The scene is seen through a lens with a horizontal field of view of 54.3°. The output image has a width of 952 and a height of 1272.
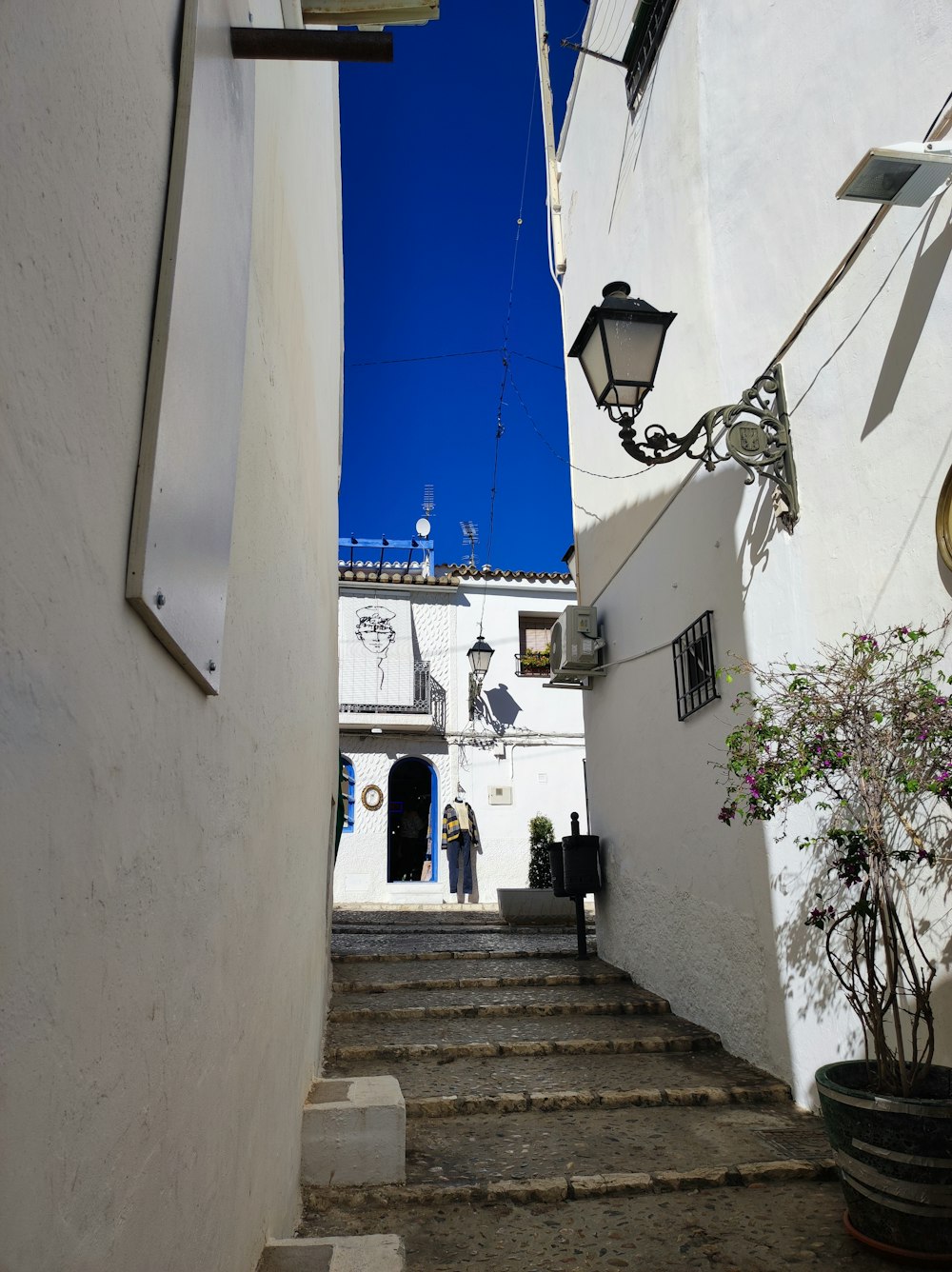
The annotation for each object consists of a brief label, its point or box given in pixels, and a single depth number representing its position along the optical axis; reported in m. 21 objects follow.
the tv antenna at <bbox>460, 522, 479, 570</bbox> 20.81
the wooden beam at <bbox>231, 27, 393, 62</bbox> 1.77
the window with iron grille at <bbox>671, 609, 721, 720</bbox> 4.96
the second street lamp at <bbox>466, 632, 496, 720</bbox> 16.53
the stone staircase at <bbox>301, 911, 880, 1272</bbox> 2.87
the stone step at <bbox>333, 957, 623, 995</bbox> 6.01
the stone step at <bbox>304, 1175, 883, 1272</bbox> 2.72
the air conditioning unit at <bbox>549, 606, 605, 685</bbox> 7.22
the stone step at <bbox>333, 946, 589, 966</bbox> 7.05
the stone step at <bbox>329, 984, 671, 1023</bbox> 5.32
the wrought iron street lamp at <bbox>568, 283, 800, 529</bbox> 4.23
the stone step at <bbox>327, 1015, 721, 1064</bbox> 4.65
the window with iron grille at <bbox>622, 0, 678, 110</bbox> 6.17
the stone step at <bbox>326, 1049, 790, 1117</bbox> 4.02
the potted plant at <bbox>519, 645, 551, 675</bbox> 17.82
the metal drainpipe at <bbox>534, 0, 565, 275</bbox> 9.22
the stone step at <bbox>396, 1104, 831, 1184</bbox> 3.38
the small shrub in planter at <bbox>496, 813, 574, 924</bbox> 10.17
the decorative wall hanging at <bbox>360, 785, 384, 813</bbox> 16.91
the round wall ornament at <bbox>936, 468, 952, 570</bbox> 3.13
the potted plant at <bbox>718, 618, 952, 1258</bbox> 2.53
